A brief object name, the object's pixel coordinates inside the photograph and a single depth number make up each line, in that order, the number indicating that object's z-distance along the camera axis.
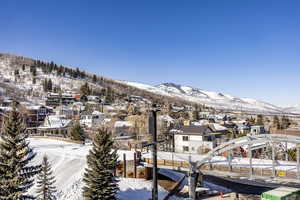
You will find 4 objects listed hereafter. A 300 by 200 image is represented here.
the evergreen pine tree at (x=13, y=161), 15.30
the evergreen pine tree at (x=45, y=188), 19.16
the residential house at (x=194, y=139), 46.94
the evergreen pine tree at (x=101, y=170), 17.95
